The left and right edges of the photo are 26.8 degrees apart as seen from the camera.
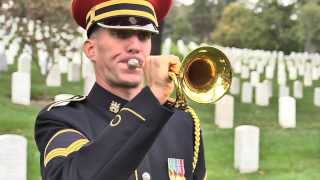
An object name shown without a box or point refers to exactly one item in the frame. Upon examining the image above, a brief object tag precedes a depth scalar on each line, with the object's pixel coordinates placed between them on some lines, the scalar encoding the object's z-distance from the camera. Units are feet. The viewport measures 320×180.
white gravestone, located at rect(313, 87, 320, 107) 52.42
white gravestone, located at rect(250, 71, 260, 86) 59.74
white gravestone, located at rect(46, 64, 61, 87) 48.73
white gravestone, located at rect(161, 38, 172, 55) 88.62
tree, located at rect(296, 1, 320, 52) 128.88
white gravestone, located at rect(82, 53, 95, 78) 51.89
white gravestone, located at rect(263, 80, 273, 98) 50.85
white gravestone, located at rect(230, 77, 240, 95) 53.98
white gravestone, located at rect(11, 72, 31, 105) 38.19
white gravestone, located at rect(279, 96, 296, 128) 38.46
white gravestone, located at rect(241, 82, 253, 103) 49.60
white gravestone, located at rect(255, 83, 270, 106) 49.42
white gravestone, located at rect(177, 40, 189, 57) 96.23
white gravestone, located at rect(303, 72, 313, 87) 69.62
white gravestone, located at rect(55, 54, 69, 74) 58.65
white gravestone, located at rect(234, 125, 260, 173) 26.35
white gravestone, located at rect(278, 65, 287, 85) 64.92
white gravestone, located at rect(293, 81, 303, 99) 57.11
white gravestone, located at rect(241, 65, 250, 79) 70.88
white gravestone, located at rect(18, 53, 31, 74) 49.75
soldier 6.21
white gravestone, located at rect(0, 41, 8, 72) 54.14
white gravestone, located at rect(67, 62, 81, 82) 53.57
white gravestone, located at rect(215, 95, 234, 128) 36.81
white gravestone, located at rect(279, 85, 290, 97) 53.01
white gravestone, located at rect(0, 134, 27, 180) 17.39
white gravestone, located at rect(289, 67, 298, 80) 74.84
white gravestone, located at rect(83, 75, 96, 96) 34.54
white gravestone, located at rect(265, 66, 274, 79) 72.33
